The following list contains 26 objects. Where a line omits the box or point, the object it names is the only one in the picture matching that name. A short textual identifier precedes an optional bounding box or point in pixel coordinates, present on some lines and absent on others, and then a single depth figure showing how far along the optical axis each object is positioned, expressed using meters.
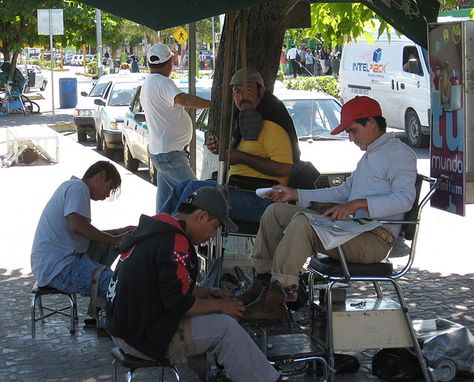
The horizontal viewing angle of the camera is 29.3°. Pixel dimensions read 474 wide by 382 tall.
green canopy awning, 5.52
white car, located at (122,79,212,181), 14.25
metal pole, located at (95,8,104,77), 30.97
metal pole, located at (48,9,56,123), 24.03
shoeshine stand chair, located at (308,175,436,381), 5.02
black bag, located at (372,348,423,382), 5.26
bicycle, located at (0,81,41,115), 29.55
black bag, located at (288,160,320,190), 6.74
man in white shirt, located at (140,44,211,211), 7.96
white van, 18.77
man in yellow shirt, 6.22
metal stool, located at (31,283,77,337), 6.25
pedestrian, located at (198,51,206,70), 54.66
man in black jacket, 4.21
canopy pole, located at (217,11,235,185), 6.20
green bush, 27.09
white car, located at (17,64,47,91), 40.82
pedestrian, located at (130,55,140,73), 47.33
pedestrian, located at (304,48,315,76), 43.25
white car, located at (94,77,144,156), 17.62
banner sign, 5.42
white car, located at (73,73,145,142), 20.91
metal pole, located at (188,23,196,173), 7.73
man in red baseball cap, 5.01
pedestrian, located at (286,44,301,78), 41.97
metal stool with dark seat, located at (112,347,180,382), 4.36
